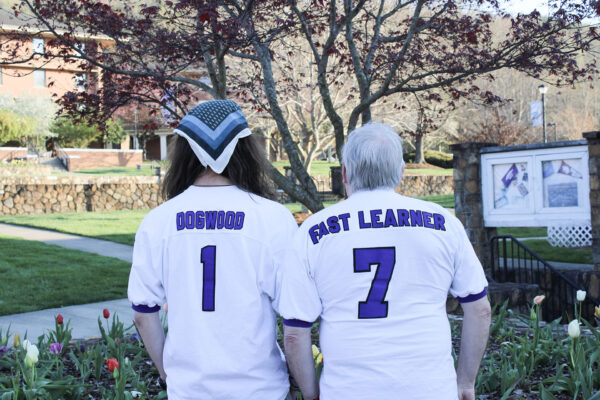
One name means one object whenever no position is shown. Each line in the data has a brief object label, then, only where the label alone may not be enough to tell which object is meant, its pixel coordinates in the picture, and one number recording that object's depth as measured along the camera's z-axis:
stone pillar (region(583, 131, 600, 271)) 8.66
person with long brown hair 2.12
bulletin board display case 8.91
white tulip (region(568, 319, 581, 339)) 3.65
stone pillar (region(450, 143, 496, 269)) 9.88
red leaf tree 6.26
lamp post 22.42
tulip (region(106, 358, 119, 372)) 3.29
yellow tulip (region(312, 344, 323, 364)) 3.08
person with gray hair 1.99
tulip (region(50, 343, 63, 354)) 4.17
